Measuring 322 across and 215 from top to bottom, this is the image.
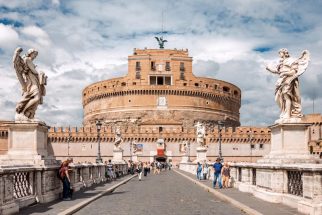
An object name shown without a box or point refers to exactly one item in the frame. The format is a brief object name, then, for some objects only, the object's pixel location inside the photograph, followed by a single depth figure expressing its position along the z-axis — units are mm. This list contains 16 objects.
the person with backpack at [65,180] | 13094
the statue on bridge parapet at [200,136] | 37159
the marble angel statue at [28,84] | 12469
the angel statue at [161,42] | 108250
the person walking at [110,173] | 26550
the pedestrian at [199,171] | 27109
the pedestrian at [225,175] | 18547
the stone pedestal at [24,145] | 12141
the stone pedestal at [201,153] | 35500
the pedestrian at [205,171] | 27062
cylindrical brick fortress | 91500
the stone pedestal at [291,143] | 11852
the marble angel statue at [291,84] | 12305
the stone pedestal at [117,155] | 40834
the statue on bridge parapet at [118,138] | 39291
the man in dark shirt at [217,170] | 19305
